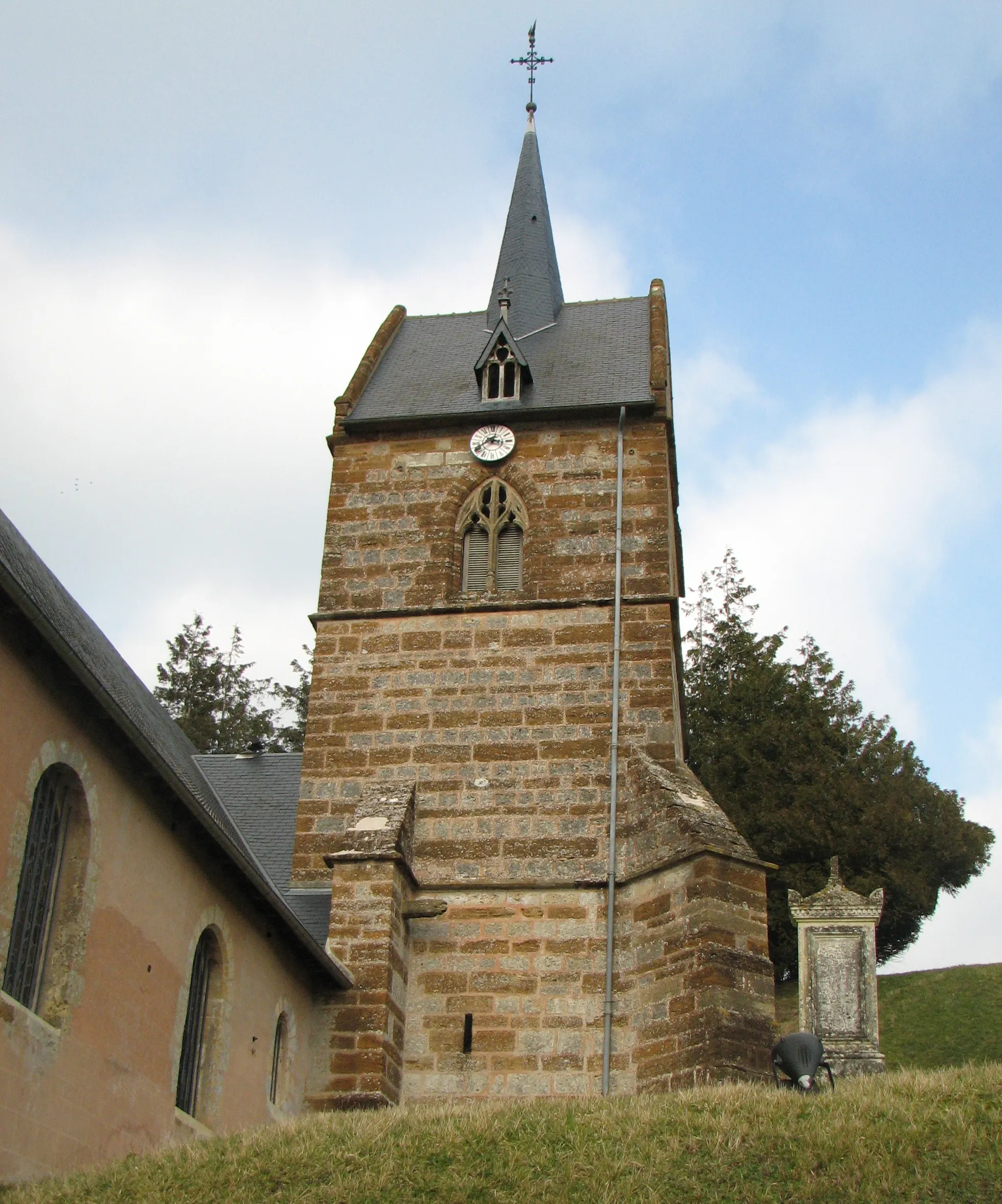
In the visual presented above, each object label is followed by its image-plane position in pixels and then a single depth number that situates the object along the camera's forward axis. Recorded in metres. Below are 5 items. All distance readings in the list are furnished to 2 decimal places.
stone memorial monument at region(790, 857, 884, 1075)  17.28
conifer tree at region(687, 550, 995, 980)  31.42
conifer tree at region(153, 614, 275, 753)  40.22
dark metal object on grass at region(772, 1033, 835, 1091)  12.00
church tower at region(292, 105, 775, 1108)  14.41
